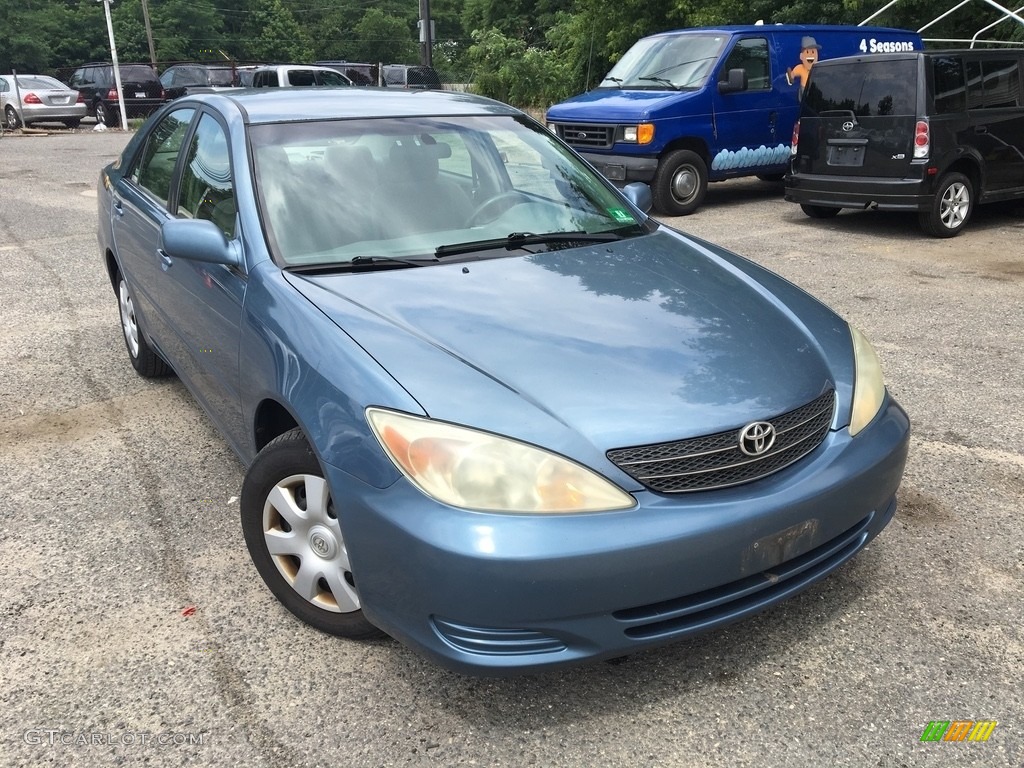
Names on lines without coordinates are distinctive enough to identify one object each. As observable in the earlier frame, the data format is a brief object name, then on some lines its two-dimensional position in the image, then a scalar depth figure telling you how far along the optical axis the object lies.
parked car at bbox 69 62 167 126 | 26.56
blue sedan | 2.16
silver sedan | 24.36
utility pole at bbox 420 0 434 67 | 22.75
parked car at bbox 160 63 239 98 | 27.12
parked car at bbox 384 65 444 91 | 25.22
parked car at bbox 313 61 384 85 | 28.45
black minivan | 8.48
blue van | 10.21
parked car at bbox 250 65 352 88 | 22.64
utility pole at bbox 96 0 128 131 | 23.29
